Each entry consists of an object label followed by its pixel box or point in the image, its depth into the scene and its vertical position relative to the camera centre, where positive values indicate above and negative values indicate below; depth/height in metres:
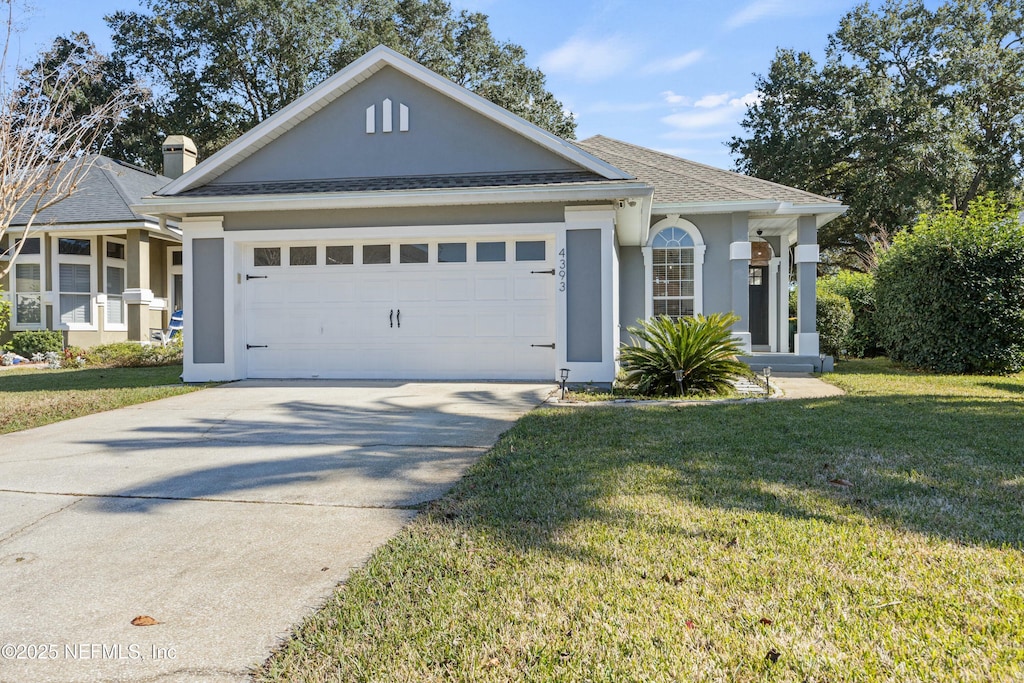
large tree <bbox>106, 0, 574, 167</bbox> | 26.77 +11.89
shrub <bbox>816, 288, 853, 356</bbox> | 15.55 +0.24
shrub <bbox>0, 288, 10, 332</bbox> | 15.84 +0.40
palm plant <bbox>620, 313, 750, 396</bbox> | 8.73 -0.33
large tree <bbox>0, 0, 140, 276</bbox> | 8.80 +3.29
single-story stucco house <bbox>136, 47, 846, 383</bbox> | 9.59 +1.37
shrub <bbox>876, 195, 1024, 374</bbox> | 10.85 +0.67
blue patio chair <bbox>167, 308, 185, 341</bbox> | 17.45 +0.16
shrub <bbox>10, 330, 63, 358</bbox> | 16.31 -0.30
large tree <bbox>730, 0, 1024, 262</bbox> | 22.83 +8.07
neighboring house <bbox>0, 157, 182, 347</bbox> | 16.98 +1.58
